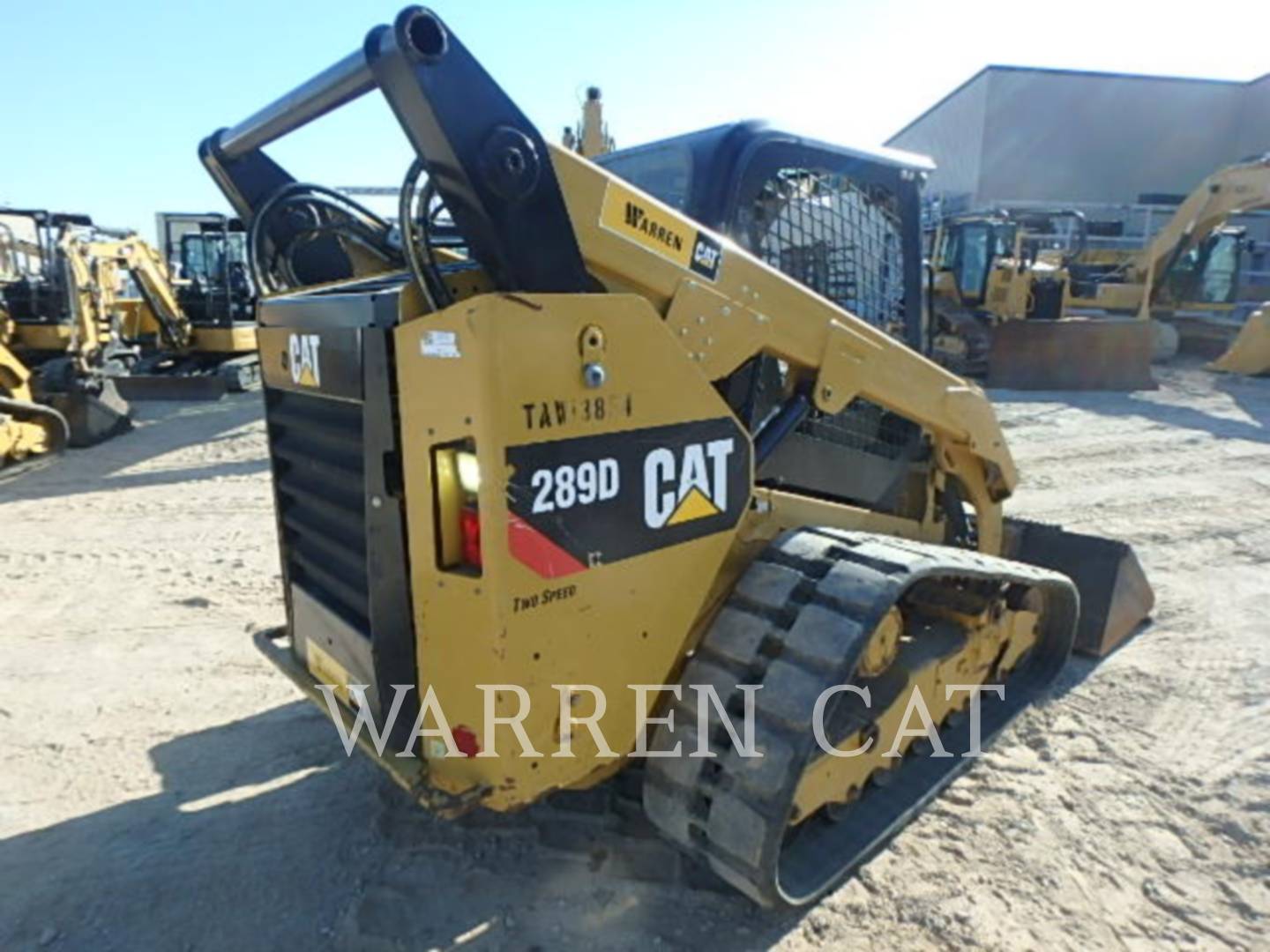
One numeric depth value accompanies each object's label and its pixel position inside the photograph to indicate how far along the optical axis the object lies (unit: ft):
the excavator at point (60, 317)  34.09
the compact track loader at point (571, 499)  6.50
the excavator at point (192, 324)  43.93
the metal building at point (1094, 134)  99.96
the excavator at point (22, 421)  28.50
